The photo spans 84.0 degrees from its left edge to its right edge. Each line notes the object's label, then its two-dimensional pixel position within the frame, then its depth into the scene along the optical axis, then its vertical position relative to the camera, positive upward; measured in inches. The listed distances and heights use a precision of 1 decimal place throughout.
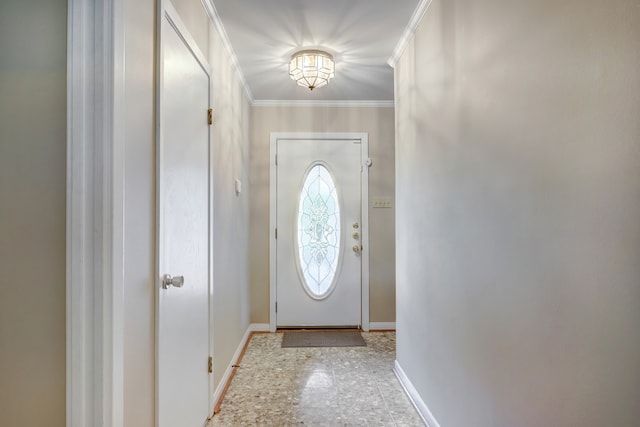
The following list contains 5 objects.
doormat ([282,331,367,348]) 126.9 -45.8
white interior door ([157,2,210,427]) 55.5 -2.4
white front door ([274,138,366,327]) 143.6 -6.5
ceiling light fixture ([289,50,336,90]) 101.1 +43.1
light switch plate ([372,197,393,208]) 145.7 +5.7
